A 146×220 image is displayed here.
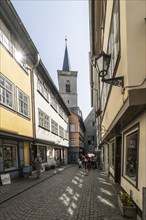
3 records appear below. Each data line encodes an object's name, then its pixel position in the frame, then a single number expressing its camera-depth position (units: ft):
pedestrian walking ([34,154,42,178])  34.10
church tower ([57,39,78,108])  144.85
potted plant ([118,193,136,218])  12.94
